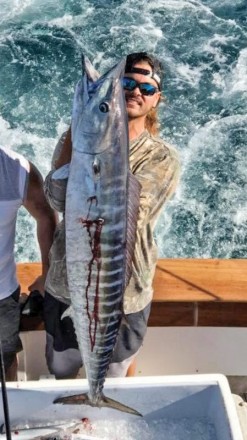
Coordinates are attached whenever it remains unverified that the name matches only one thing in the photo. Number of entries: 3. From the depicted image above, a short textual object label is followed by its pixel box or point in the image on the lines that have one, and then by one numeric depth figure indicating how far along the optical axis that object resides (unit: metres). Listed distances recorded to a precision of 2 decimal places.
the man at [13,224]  1.94
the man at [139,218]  1.85
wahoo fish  1.31
